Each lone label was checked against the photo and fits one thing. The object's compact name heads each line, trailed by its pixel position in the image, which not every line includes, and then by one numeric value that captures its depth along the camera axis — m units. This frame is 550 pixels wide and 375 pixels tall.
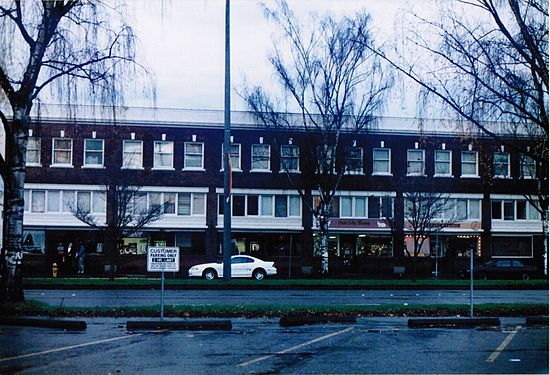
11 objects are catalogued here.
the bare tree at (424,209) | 39.31
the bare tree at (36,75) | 18.59
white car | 38.38
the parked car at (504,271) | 44.28
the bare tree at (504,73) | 16.27
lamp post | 31.83
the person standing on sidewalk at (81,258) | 42.81
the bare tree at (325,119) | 37.62
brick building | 45.97
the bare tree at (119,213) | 35.28
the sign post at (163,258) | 16.97
